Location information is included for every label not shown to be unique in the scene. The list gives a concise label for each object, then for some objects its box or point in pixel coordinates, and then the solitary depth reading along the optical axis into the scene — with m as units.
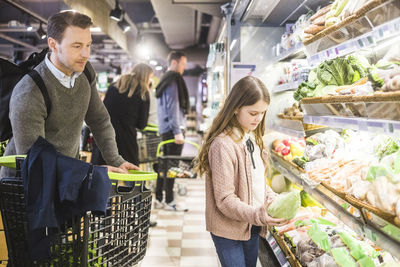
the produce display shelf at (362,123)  1.34
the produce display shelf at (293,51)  2.56
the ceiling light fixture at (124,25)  8.74
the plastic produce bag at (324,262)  1.91
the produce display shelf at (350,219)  1.30
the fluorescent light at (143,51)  12.12
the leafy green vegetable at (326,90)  2.08
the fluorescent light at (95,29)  8.81
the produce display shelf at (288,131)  2.55
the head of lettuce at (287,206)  1.49
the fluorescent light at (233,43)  3.76
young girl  1.70
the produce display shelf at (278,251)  2.19
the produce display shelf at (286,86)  2.79
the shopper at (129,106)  3.77
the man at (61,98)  1.49
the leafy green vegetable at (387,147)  1.84
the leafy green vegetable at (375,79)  1.52
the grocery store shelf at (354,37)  1.32
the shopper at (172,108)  4.64
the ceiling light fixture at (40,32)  8.10
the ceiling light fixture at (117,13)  7.71
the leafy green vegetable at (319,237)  2.03
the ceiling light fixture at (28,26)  8.41
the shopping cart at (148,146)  4.71
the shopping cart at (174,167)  4.45
